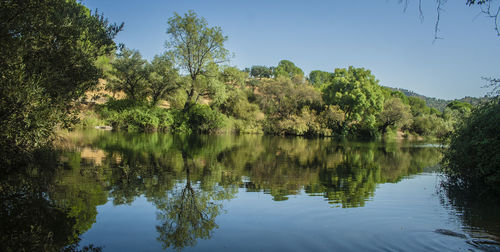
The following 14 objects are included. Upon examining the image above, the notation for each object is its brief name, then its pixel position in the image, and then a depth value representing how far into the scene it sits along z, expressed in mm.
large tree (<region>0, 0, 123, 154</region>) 9523
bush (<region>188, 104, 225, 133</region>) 45344
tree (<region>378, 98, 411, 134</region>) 55344
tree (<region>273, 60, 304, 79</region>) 107512
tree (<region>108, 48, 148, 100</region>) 43094
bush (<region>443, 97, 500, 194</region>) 10295
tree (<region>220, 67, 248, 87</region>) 45781
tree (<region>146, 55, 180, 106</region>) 43062
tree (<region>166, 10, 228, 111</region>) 42438
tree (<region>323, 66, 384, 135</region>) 52062
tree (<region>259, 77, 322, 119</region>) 53406
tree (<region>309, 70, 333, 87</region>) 114875
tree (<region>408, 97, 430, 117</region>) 84088
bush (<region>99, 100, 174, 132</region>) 41969
